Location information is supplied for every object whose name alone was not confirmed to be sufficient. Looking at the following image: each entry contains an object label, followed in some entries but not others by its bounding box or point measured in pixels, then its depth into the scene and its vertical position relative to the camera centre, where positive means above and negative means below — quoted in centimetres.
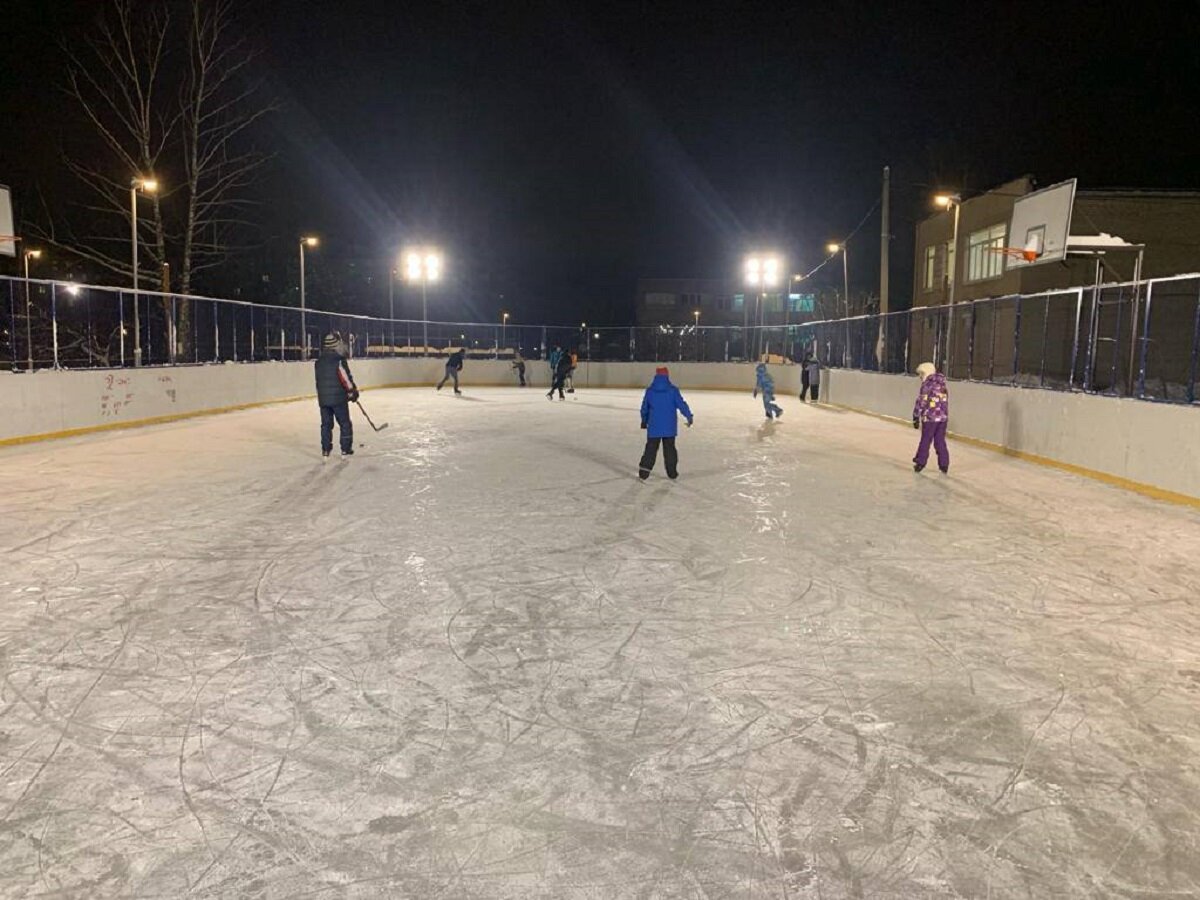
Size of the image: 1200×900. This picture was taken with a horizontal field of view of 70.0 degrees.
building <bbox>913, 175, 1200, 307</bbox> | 2777 +454
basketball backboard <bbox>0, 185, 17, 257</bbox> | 1741 +239
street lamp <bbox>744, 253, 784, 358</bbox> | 3241 +351
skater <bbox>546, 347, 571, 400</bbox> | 2592 -41
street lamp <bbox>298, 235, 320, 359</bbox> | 2588 +31
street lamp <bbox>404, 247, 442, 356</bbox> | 3494 +359
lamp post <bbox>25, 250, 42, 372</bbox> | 1407 +11
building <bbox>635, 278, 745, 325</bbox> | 9838 +671
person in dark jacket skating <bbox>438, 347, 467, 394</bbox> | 2737 -34
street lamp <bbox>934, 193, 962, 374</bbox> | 2518 +521
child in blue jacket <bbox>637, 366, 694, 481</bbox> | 1002 -71
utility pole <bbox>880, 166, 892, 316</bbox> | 2402 +356
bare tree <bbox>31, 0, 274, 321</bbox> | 2520 +560
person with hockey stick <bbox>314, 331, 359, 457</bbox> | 1138 -54
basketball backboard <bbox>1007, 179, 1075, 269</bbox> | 1967 +348
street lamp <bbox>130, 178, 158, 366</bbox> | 2302 +430
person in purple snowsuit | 1073 -56
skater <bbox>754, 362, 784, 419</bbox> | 1859 -58
